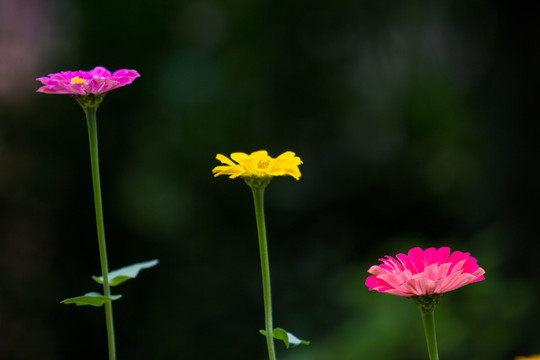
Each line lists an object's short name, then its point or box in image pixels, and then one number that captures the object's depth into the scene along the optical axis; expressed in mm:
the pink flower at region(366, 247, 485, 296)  2368
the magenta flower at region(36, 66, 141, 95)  2459
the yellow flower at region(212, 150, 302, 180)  2441
